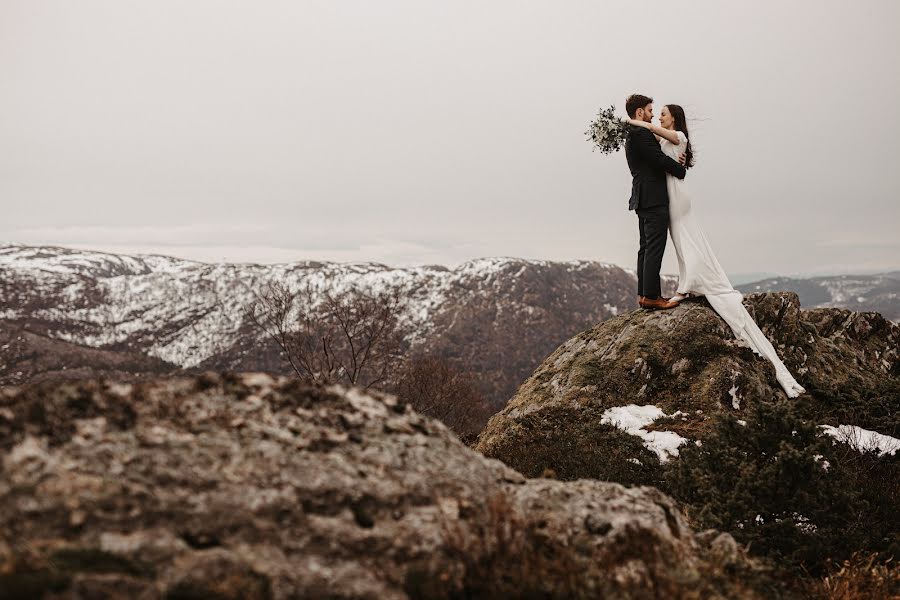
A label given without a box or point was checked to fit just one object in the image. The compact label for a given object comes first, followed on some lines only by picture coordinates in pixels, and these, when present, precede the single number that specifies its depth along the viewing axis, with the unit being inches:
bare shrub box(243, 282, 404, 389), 1063.0
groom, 417.1
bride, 431.2
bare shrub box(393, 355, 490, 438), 1968.5
